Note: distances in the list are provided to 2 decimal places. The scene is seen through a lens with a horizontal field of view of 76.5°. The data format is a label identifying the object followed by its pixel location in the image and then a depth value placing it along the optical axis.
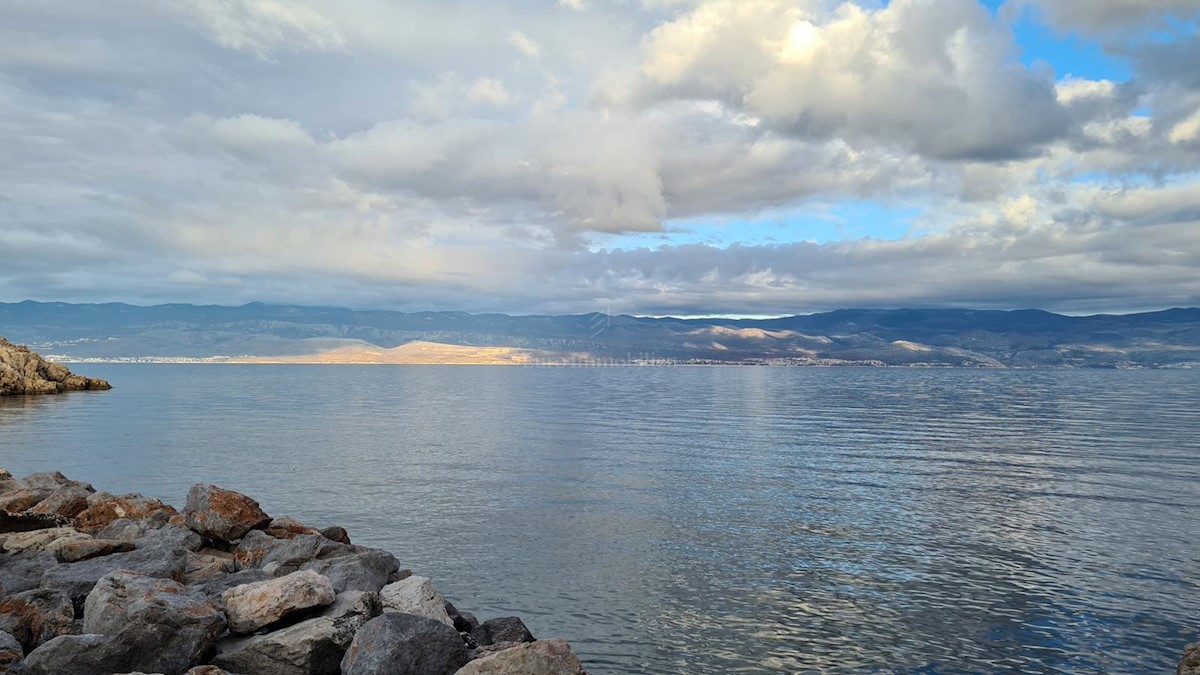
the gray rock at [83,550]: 21.52
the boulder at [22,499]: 27.41
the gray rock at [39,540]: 22.23
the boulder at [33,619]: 15.37
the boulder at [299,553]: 22.28
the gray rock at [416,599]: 17.78
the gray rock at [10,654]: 13.39
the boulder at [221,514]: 24.98
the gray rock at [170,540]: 22.42
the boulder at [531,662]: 12.88
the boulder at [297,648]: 14.70
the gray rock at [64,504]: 27.59
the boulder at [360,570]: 19.44
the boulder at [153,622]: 14.20
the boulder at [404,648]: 14.11
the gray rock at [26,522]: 24.67
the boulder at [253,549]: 23.81
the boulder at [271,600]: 15.78
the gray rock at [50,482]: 35.91
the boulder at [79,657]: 13.20
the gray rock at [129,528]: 25.20
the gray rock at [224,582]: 19.05
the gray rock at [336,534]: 26.12
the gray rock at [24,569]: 19.12
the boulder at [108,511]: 27.80
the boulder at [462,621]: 18.78
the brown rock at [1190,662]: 13.46
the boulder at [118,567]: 18.48
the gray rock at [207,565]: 21.22
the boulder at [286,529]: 26.08
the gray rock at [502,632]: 18.23
